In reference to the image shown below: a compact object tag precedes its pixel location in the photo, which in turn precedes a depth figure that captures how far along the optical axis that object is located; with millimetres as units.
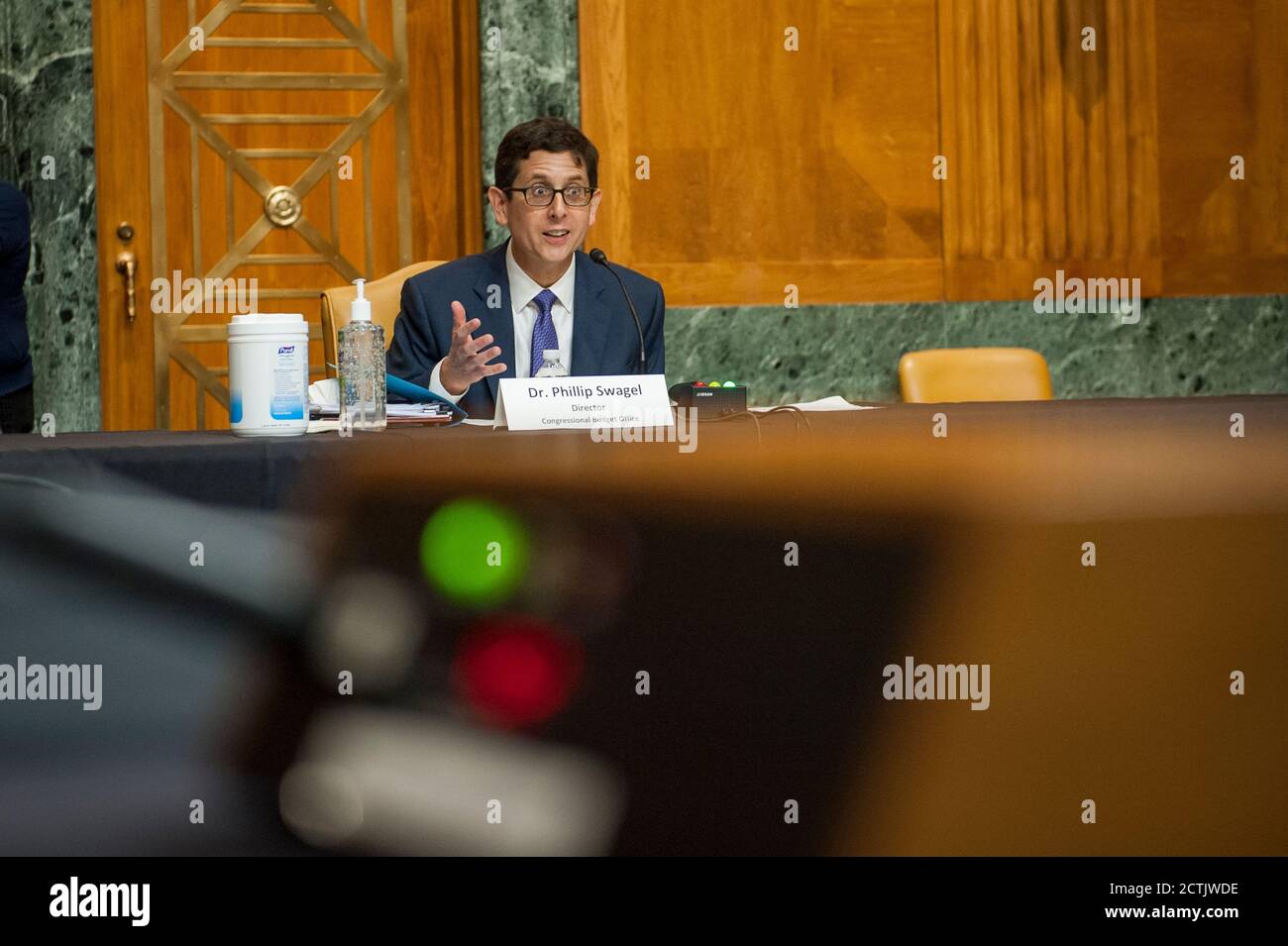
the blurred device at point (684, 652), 1680
